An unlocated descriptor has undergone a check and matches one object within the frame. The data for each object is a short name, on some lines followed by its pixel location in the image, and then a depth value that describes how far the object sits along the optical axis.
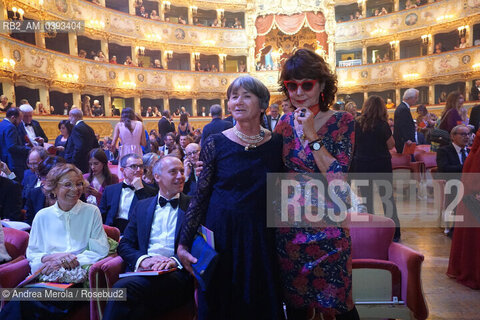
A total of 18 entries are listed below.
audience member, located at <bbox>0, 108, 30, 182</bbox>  5.39
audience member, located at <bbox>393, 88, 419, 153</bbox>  4.73
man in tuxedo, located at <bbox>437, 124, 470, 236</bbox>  4.32
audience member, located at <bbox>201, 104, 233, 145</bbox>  4.75
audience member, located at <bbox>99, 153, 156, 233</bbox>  3.30
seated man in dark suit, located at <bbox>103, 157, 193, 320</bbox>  2.07
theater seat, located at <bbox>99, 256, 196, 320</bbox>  2.23
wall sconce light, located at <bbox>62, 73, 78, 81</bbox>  13.92
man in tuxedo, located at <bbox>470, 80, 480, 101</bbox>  15.16
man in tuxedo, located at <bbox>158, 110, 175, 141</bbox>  7.75
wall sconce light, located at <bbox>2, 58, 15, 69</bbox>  10.92
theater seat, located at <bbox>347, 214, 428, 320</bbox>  2.15
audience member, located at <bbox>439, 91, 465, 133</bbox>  5.04
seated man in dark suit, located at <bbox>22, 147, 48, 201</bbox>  4.26
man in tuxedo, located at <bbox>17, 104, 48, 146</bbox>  5.89
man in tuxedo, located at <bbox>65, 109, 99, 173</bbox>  5.48
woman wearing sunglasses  1.43
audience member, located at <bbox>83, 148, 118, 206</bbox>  3.92
